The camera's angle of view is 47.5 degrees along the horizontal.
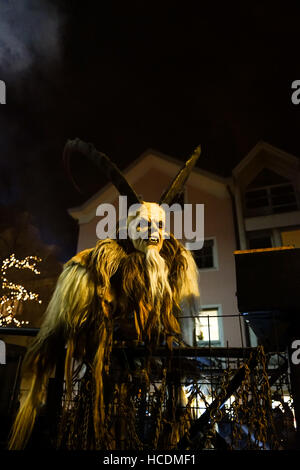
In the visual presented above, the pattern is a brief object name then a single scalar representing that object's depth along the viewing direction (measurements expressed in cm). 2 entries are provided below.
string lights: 1189
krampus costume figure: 289
